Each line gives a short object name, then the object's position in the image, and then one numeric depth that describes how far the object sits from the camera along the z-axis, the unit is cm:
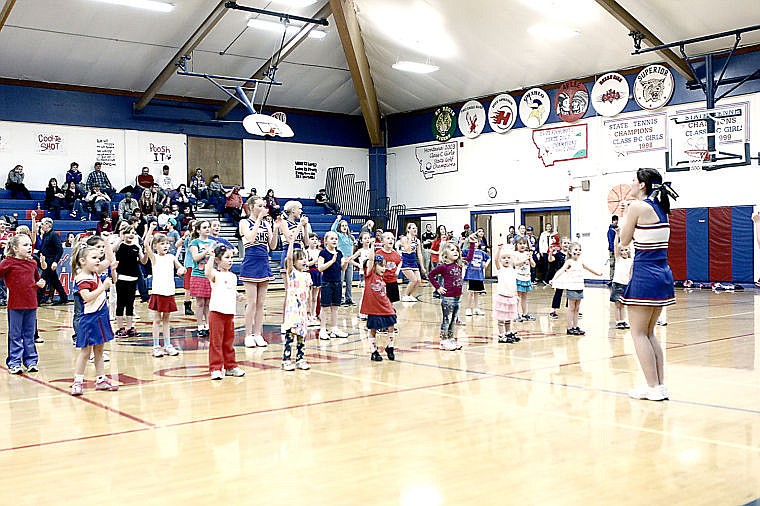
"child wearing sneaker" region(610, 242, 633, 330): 1088
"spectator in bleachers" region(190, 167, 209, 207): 2520
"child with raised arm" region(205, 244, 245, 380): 738
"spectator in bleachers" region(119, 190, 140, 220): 2111
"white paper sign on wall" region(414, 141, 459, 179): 2744
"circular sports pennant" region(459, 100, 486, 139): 2620
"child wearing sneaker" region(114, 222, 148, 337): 1019
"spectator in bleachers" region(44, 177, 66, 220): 2145
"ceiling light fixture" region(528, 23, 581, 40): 1984
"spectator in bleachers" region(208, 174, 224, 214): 2538
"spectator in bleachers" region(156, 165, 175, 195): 2519
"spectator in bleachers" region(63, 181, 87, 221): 2162
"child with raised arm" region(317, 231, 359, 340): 1041
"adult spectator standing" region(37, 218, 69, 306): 1588
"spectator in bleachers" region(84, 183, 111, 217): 2159
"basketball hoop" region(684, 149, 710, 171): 1797
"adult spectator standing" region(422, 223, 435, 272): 2389
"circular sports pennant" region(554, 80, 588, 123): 2298
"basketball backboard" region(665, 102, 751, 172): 1825
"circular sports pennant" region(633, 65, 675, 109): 2072
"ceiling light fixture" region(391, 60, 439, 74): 2259
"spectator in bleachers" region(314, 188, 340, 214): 2827
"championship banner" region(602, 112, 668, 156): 2100
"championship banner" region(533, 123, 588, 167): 2305
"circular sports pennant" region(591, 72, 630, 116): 2178
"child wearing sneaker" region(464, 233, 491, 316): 1275
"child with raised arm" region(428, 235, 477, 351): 927
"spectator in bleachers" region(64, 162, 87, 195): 2247
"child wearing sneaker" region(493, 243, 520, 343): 986
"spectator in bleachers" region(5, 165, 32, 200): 2178
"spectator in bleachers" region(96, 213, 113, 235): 1955
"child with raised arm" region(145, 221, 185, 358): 882
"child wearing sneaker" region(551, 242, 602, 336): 1074
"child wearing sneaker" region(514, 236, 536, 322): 1097
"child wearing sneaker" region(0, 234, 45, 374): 783
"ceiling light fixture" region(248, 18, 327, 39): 2111
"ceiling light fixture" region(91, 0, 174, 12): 1838
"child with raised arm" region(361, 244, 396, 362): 846
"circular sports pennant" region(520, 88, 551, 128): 2408
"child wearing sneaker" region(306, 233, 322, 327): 1052
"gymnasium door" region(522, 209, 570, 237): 2388
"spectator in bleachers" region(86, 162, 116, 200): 2288
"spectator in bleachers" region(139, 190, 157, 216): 2241
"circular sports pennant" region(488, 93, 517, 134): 2512
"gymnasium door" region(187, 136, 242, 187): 2647
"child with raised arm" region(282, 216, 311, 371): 781
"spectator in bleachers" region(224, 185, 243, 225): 2473
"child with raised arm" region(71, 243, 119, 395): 673
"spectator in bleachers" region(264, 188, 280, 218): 2503
